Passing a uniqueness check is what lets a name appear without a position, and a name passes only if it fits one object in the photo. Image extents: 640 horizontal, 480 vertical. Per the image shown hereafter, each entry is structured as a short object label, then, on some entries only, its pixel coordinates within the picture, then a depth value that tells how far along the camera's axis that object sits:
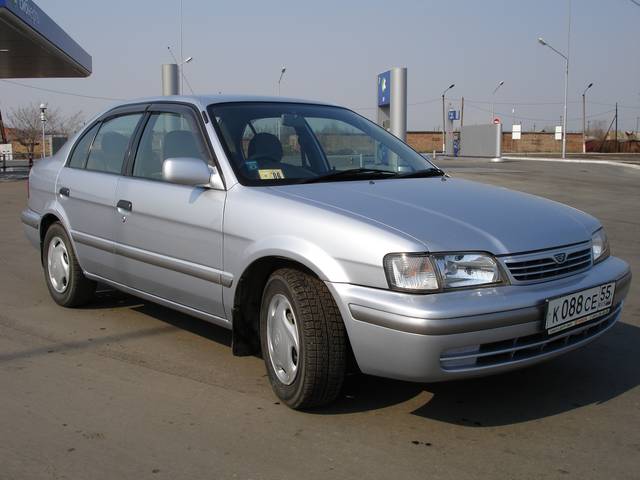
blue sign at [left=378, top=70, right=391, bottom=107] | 20.51
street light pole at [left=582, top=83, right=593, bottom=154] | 64.47
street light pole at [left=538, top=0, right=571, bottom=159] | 40.41
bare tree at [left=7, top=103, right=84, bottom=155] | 59.69
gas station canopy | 18.69
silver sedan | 3.04
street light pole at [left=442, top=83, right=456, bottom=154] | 64.54
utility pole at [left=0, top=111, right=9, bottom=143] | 34.54
